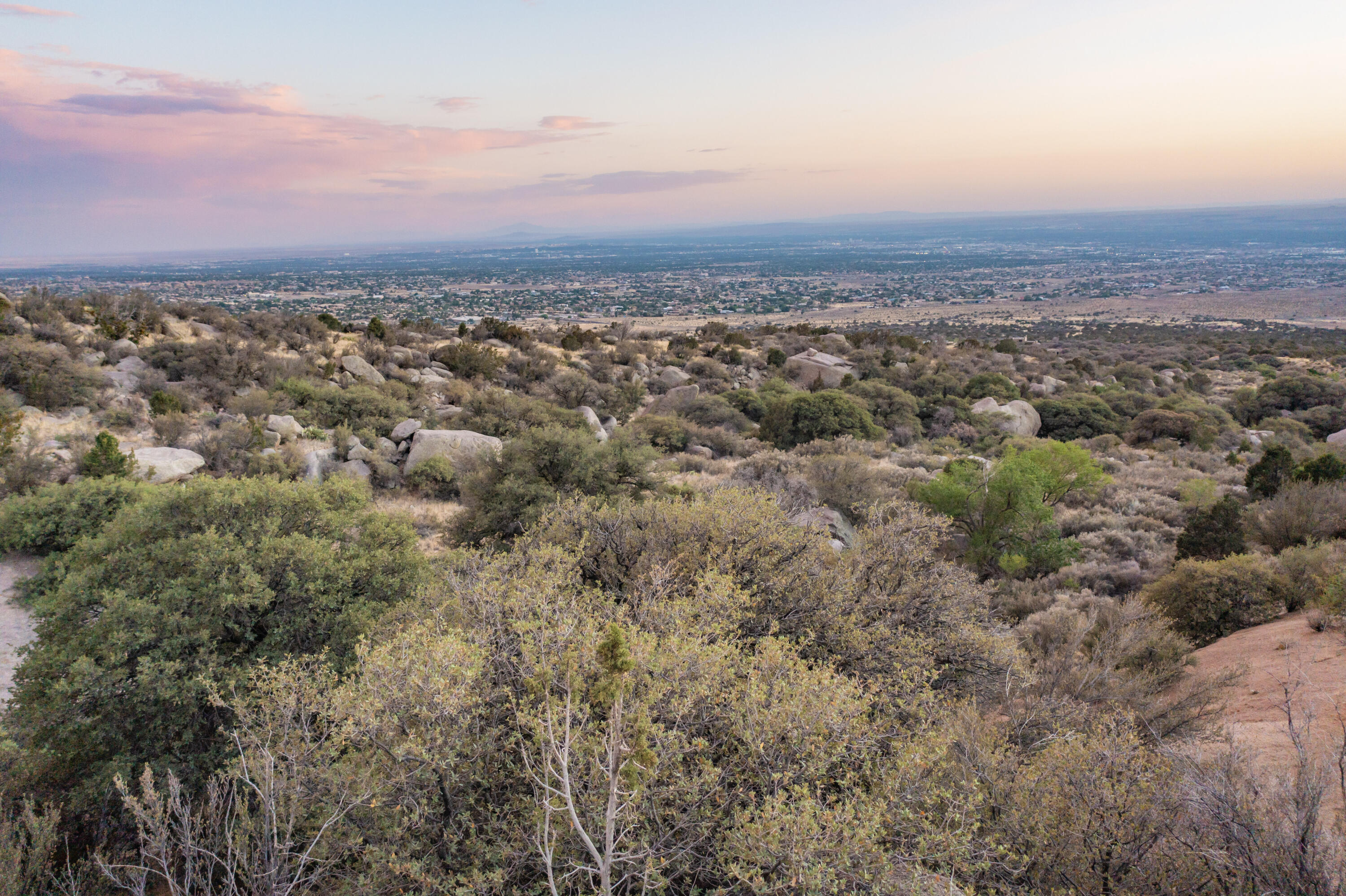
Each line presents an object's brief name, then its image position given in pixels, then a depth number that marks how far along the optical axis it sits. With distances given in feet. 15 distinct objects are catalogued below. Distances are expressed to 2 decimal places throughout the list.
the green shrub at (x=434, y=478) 57.98
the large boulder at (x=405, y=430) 65.16
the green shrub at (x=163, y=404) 62.34
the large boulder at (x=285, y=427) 62.49
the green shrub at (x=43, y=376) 61.98
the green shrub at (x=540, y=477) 42.39
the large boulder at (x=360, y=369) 85.25
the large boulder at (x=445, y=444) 59.82
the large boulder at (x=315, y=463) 54.60
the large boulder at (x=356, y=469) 56.34
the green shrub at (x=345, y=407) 67.56
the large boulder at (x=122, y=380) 68.69
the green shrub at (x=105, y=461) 47.55
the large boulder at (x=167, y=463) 50.24
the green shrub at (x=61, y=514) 40.81
